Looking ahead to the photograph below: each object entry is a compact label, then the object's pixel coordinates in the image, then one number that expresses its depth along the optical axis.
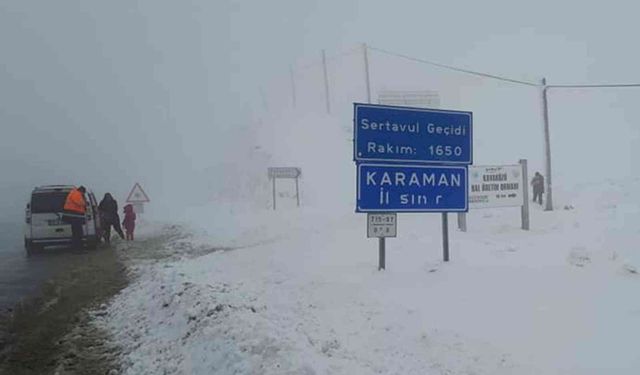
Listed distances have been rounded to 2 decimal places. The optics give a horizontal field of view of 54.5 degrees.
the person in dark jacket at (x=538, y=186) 28.19
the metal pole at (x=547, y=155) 24.69
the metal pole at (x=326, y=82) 56.62
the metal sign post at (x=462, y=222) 16.25
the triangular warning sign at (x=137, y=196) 27.70
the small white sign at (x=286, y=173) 28.11
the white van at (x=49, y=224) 19.70
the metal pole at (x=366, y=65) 47.76
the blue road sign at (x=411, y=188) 10.33
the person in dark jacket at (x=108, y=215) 22.00
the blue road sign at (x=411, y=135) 10.30
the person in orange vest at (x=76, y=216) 19.83
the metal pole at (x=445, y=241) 10.81
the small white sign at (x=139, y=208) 31.03
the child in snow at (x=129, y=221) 22.36
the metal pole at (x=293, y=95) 69.75
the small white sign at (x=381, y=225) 10.55
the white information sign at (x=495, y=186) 16.28
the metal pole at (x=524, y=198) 16.44
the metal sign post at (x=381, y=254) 10.61
